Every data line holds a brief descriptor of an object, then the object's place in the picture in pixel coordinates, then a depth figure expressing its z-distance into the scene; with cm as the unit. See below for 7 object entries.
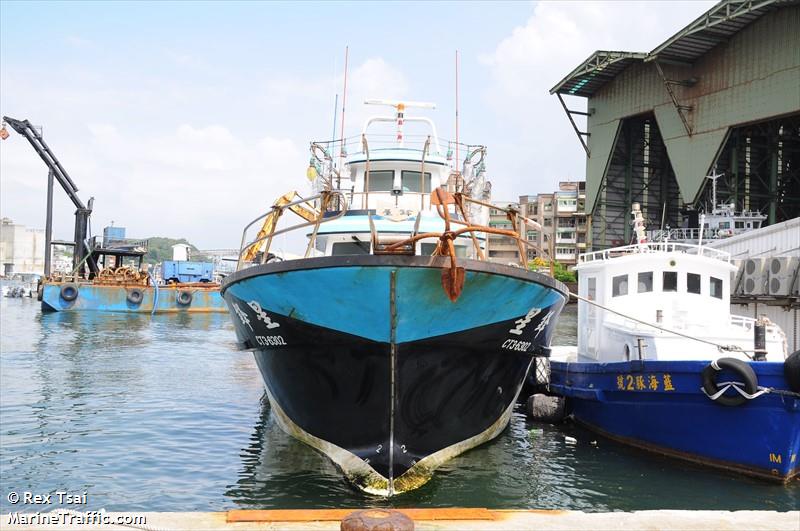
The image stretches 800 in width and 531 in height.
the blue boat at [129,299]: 4694
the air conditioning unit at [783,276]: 2479
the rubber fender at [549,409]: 1510
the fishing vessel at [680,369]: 1044
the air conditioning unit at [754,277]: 2659
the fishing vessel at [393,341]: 879
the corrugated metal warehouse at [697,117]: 3834
